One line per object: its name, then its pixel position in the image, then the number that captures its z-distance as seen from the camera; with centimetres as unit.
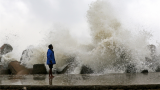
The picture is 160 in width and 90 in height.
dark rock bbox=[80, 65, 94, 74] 762
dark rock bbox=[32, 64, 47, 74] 816
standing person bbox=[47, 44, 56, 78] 579
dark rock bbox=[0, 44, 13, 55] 1584
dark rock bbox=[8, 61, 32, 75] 864
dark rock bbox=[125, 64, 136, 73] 726
